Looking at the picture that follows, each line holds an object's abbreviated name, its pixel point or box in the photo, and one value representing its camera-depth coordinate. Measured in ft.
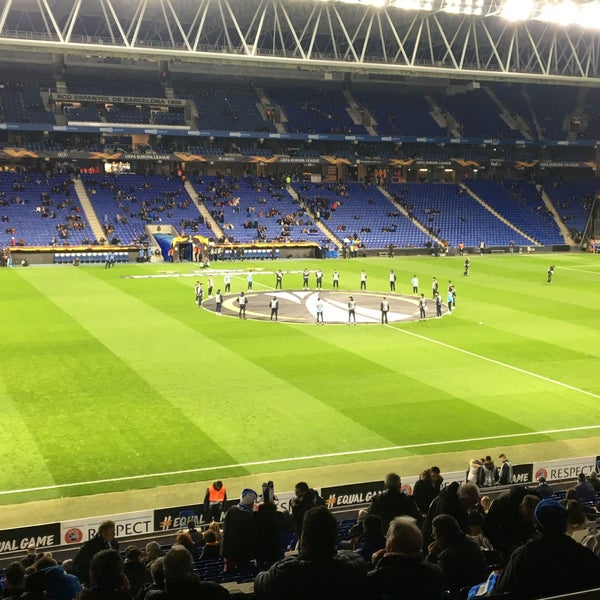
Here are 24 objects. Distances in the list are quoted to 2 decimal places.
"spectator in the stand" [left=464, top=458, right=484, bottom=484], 51.35
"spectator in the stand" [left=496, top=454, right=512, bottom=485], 53.42
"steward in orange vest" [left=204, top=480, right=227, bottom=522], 47.47
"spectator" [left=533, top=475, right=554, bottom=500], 37.01
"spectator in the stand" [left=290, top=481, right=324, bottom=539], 37.55
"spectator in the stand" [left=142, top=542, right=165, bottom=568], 32.07
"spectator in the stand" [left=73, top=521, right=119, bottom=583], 30.96
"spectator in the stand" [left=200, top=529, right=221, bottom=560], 35.78
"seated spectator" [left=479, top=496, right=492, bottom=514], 37.25
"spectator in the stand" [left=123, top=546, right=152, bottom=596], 27.94
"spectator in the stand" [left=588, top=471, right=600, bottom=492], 48.47
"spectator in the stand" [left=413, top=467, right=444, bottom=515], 40.70
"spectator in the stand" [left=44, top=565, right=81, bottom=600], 24.29
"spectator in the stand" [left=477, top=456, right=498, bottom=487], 51.70
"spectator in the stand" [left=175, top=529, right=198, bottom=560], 31.19
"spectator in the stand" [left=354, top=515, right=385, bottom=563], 26.58
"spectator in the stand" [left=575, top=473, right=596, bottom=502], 44.93
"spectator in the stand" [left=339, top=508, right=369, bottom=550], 29.56
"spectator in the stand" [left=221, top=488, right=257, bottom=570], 31.22
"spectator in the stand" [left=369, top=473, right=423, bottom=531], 32.01
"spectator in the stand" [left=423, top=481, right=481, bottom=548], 29.91
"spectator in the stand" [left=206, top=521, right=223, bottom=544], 37.42
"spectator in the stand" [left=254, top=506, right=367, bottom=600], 16.52
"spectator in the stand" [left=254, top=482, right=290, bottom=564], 31.14
